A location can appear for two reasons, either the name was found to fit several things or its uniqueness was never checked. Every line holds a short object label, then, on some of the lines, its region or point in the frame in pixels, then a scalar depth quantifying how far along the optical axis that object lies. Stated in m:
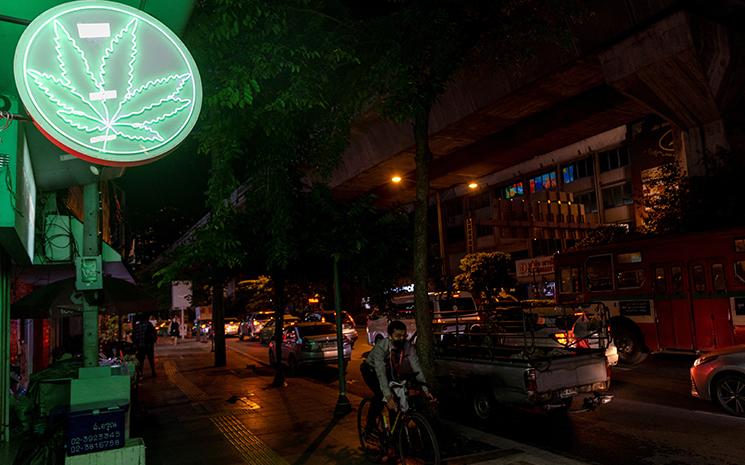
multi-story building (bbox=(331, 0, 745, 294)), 13.30
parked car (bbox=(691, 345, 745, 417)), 7.99
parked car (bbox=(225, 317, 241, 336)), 39.70
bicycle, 5.71
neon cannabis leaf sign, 4.05
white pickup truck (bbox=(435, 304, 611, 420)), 7.47
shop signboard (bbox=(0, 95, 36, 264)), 4.66
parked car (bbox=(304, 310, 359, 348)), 18.89
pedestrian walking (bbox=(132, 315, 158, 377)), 15.42
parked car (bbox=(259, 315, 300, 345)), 28.23
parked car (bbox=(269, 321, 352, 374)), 15.46
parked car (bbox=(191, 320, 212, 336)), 35.16
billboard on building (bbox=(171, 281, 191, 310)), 23.69
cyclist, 6.02
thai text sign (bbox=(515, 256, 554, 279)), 31.89
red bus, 12.14
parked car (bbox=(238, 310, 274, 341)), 33.47
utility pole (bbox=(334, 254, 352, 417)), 9.16
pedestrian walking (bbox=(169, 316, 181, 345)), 32.50
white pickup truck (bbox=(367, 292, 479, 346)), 18.31
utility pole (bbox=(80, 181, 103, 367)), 5.11
